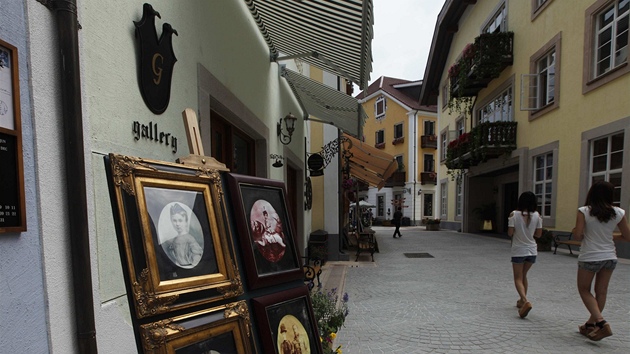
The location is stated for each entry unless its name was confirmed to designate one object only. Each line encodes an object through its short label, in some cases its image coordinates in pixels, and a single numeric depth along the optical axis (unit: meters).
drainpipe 1.39
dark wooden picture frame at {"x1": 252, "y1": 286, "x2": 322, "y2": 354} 1.41
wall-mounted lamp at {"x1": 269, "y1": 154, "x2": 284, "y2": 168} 5.08
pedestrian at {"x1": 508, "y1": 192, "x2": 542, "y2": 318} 4.20
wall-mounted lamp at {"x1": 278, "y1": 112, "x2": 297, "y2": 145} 5.69
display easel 1.43
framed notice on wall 1.15
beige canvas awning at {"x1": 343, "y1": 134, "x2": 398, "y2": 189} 10.79
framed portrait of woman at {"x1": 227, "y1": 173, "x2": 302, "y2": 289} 1.45
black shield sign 1.89
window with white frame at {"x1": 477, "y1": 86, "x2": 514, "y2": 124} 13.43
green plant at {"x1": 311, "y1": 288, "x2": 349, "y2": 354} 2.60
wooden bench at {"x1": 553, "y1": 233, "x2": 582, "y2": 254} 8.92
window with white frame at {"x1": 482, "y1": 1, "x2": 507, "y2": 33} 13.78
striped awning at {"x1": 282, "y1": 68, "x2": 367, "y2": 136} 5.87
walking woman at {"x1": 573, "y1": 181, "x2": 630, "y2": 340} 3.37
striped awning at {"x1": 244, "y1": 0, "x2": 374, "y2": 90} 3.12
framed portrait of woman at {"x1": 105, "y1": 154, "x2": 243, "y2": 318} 1.11
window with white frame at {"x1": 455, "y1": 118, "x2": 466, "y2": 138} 18.32
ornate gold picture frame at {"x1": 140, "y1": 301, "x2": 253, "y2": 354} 1.09
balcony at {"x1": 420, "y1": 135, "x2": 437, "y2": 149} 28.88
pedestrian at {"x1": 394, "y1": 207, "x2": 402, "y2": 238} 16.15
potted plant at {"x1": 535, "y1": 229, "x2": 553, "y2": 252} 10.00
